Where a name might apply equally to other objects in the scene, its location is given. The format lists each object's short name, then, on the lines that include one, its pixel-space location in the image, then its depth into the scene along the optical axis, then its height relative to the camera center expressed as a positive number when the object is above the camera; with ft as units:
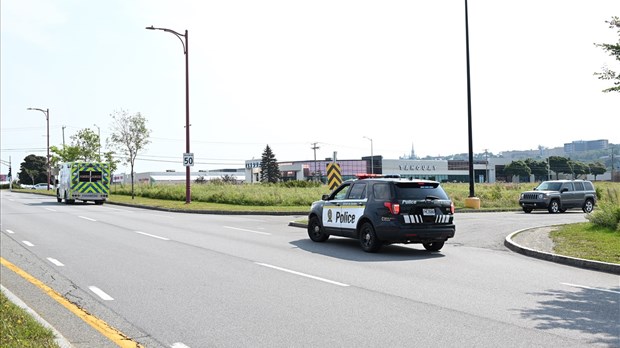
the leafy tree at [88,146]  219.82 +14.80
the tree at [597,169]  471.21 +6.33
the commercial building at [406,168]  439.63 +9.02
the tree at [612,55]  38.73 +8.11
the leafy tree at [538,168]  432.66 +7.28
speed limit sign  112.47 +4.73
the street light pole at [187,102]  113.09 +16.11
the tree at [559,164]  440.45 +9.94
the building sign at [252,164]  478.39 +15.07
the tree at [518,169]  428.03 +6.90
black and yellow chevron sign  74.64 +0.78
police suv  42.50 -2.44
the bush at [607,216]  51.91 -3.62
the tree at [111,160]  208.09 +8.86
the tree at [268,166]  403.34 +11.22
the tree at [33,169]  492.95 +14.33
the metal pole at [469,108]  95.26 +11.53
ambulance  132.98 +0.92
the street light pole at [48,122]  229.04 +24.86
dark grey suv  98.12 -3.24
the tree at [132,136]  166.30 +13.70
